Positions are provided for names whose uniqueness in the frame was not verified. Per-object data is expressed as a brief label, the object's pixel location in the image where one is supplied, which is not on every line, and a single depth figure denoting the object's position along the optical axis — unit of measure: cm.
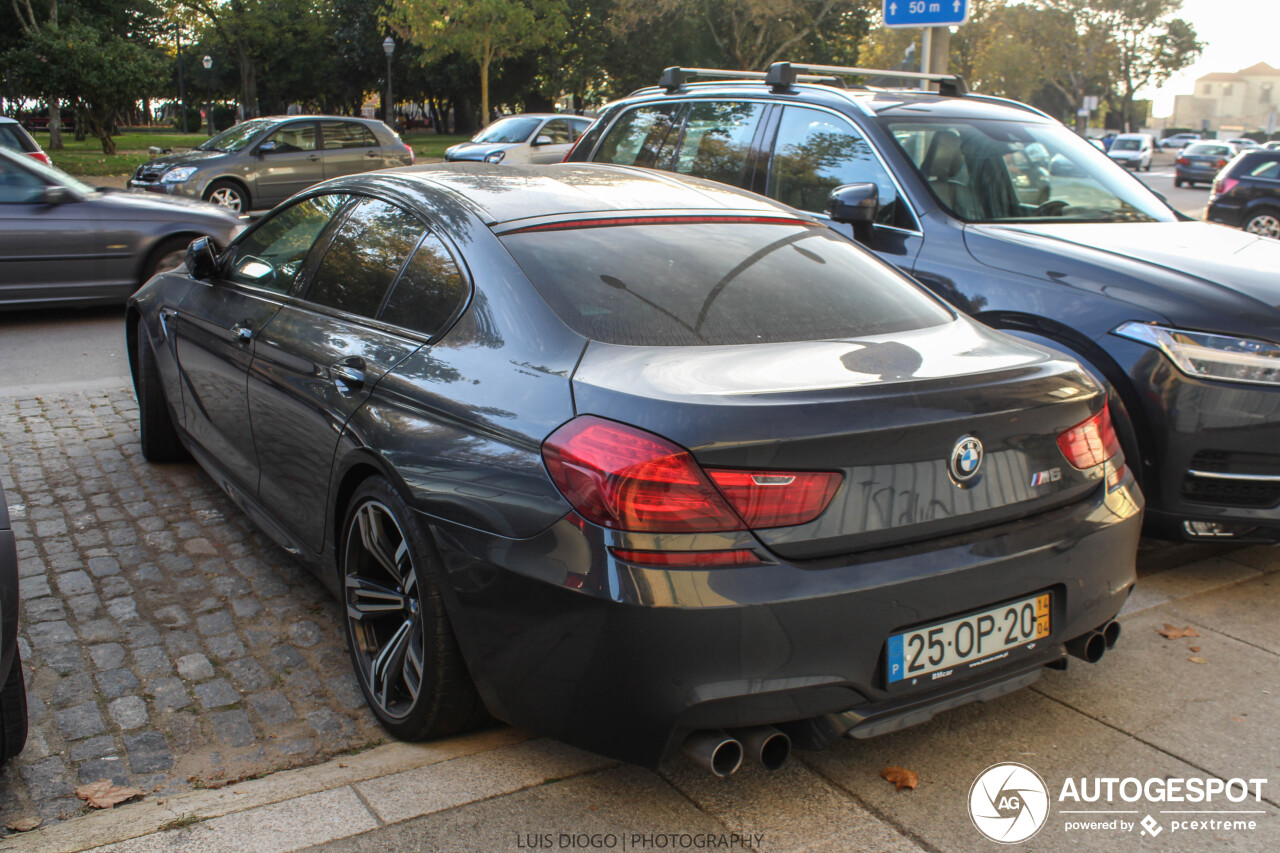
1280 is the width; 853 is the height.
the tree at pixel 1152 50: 7250
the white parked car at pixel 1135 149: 4797
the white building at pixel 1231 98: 15662
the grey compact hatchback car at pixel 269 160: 1647
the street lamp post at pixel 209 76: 5961
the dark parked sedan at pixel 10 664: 259
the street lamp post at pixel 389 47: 4391
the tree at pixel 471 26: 3847
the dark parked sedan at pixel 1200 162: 3781
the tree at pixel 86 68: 2962
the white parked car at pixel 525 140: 2030
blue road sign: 1002
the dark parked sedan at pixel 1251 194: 1722
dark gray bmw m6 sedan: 238
